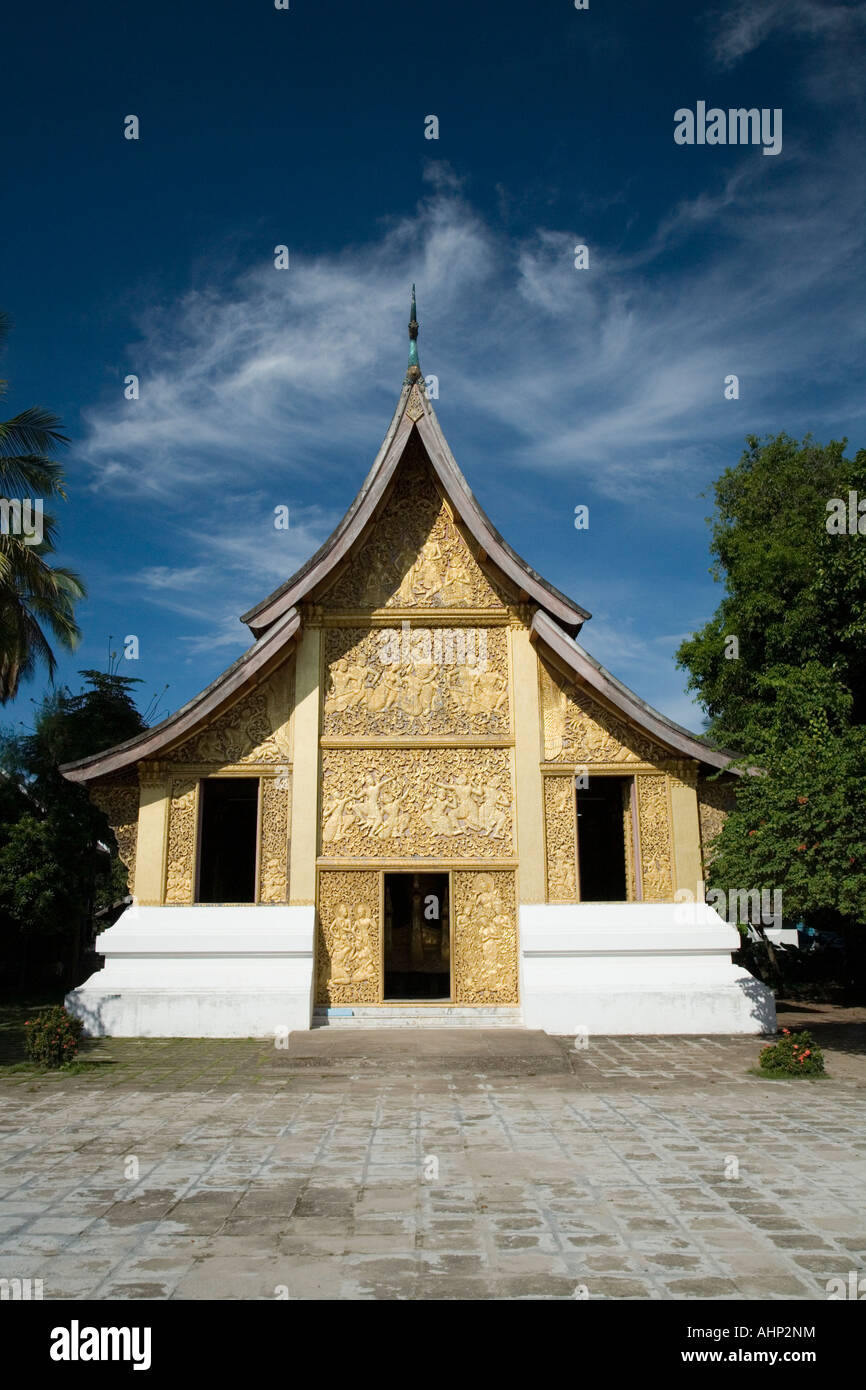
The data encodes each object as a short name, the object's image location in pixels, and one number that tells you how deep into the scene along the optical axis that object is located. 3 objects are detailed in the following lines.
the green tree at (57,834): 16.42
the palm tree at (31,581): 13.55
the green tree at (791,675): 8.95
